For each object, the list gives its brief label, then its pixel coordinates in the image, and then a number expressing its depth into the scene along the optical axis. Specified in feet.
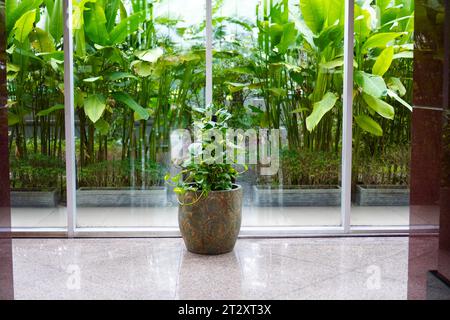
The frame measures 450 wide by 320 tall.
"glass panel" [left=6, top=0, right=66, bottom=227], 13.28
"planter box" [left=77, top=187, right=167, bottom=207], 13.74
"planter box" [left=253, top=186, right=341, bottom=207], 13.88
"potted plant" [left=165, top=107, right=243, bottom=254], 11.65
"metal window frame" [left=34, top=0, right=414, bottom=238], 13.25
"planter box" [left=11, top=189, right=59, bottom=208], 13.57
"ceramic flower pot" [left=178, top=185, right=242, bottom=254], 11.63
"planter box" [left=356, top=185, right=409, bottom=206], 13.99
